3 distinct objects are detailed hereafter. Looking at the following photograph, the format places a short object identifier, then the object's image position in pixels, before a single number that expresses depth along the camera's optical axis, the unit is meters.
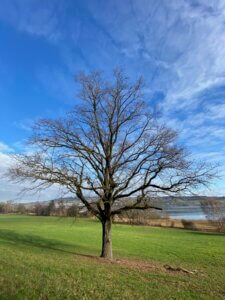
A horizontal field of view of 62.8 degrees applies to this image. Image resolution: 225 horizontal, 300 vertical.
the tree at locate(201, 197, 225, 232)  35.47
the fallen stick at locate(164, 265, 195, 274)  9.70
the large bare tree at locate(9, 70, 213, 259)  10.45
